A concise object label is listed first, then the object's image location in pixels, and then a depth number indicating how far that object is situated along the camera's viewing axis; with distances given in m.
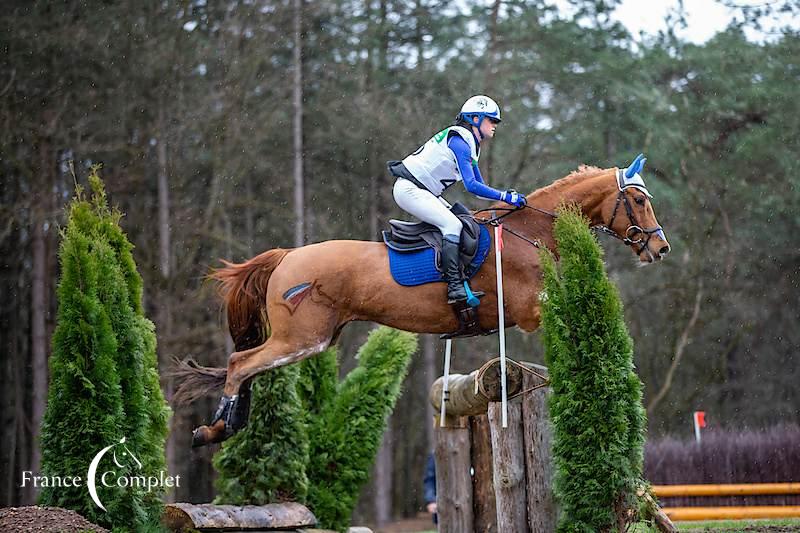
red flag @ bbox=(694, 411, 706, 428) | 26.06
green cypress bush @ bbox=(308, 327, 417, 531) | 19.39
